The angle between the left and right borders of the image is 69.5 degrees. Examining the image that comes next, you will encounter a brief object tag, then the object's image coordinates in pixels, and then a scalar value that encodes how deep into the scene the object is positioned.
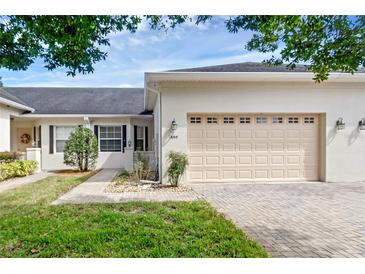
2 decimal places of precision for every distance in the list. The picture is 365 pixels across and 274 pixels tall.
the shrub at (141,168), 9.95
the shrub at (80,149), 12.55
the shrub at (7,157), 11.00
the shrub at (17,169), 10.56
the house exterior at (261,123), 8.91
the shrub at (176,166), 8.43
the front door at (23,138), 15.34
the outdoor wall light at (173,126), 8.84
